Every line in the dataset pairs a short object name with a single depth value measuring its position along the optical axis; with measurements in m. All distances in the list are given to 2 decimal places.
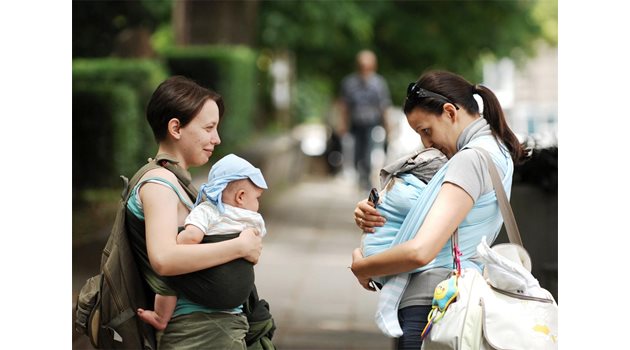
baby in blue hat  6.80
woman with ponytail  7.04
